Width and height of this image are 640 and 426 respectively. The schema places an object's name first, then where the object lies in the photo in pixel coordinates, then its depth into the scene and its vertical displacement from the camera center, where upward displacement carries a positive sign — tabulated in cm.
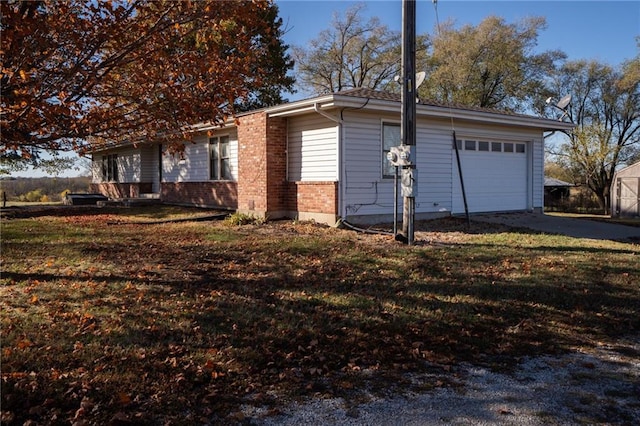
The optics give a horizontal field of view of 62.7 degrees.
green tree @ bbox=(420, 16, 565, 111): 3256 +820
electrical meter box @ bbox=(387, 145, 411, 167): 972 +77
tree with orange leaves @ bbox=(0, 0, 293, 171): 525 +148
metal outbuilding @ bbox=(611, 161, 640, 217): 2538 +15
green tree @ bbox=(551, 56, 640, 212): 3553 +536
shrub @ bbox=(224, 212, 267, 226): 1343 -61
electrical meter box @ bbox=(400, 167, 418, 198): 969 +26
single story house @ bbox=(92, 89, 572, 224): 1264 +102
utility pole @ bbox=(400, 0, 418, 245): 958 +161
